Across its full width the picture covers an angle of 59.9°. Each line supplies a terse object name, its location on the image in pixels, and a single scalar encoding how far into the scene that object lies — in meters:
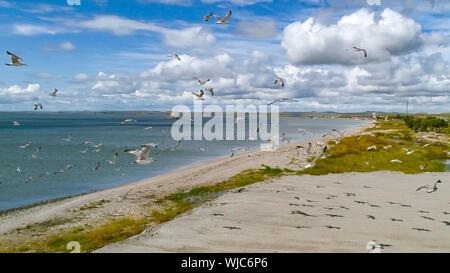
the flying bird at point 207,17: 23.11
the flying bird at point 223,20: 23.03
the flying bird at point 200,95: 31.19
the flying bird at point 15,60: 21.48
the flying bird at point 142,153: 27.31
